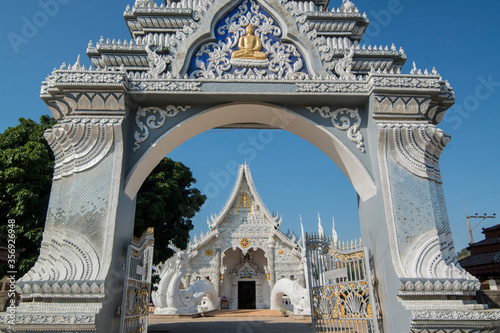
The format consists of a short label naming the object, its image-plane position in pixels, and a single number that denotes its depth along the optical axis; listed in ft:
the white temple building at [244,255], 57.62
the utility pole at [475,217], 61.87
